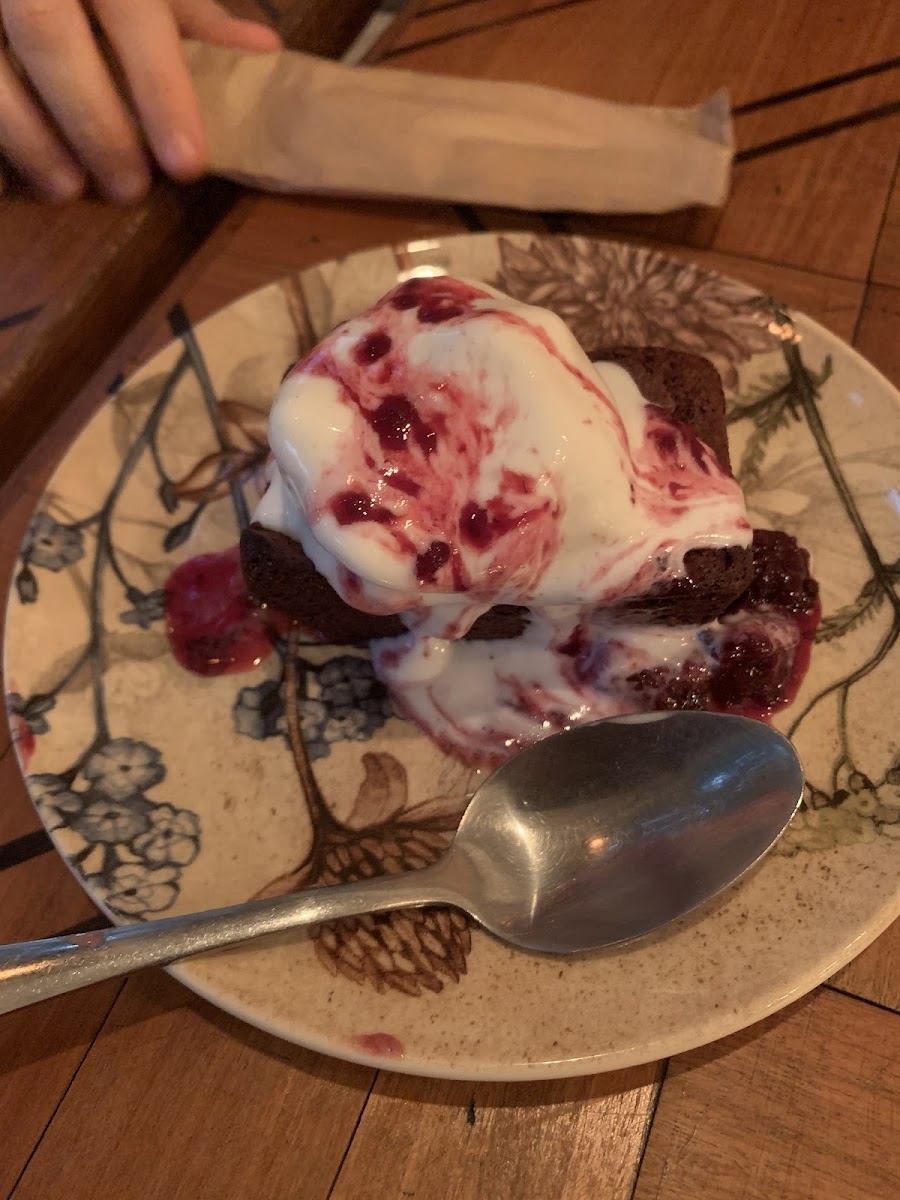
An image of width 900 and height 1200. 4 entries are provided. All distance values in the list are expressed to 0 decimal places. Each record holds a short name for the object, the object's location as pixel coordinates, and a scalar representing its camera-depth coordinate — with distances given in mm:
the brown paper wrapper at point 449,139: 271
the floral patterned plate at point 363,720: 172
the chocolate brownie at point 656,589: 203
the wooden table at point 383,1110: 170
